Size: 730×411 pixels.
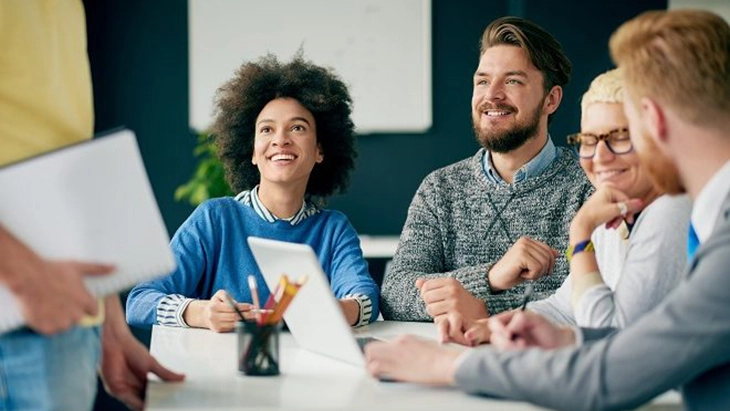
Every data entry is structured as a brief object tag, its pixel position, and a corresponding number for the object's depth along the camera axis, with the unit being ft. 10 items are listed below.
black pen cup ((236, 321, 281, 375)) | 5.88
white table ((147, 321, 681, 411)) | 5.12
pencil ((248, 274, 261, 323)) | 6.40
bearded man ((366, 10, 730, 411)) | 4.54
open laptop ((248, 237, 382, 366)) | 5.84
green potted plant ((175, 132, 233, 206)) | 17.67
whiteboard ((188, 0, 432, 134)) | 19.54
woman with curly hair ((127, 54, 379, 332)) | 8.90
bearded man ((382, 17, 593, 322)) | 9.04
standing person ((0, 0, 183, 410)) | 4.45
